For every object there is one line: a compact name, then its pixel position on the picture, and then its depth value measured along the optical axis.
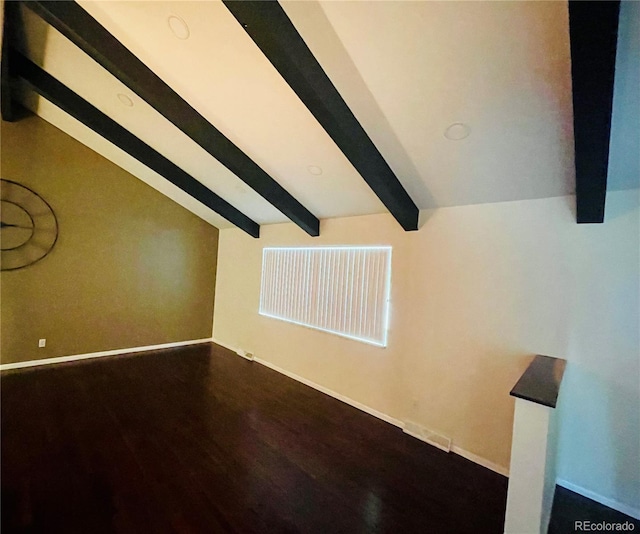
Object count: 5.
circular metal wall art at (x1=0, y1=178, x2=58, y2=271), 3.86
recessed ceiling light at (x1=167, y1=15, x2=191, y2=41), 1.99
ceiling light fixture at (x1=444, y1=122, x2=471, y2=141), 2.03
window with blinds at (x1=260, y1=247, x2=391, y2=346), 3.36
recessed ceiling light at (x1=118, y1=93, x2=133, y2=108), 3.00
